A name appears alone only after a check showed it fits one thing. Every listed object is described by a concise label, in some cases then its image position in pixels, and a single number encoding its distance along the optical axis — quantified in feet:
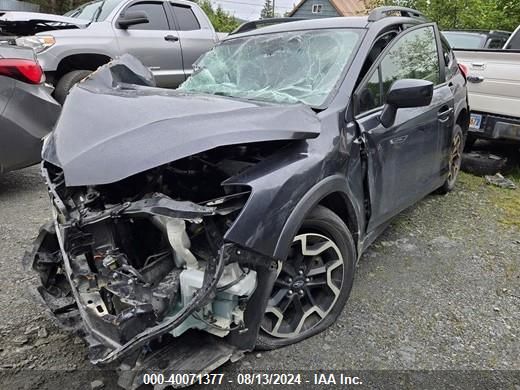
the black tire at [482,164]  18.04
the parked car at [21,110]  12.91
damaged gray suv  6.21
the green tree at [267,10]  149.03
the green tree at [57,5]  60.54
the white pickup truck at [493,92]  16.67
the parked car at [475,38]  24.58
